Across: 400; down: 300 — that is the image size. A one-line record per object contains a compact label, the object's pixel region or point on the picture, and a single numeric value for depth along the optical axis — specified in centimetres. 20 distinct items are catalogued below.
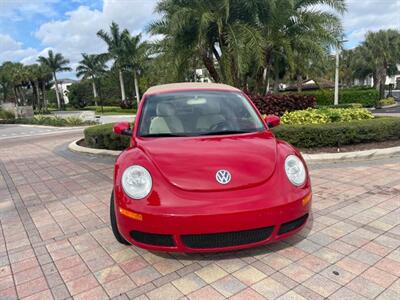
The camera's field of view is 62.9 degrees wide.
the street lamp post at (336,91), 2331
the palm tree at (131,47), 3966
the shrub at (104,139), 857
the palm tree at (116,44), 4016
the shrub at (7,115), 3248
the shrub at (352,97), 2972
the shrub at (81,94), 6194
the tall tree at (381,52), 3425
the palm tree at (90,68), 5311
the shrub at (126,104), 4156
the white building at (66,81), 11159
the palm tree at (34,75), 5095
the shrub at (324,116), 805
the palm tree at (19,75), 4944
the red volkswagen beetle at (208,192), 251
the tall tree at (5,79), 5368
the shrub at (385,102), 3152
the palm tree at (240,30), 1022
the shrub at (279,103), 1003
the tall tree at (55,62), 5572
